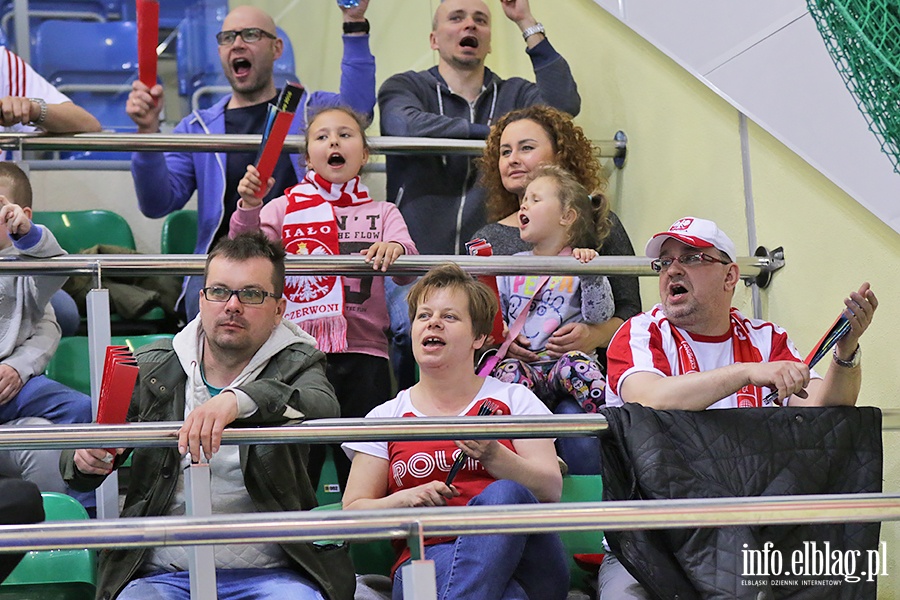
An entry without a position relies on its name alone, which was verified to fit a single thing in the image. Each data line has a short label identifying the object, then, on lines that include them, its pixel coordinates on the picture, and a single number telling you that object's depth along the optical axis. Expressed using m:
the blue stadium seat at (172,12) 10.70
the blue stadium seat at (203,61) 10.25
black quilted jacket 4.39
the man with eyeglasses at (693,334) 5.02
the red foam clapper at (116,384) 4.00
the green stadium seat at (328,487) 6.00
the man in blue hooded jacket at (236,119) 7.42
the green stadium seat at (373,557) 5.66
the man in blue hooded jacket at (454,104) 7.57
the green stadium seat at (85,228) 8.00
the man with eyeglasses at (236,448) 4.68
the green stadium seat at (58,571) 4.82
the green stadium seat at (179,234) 8.10
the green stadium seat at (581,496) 5.61
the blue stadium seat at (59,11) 9.90
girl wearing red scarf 6.45
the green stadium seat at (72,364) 6.75
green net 3.31
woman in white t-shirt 4.67
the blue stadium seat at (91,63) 10.04
